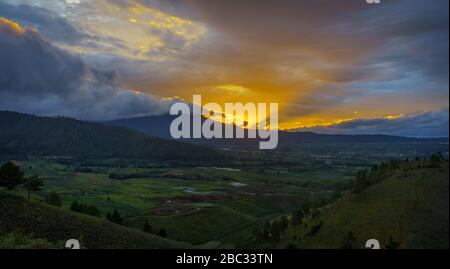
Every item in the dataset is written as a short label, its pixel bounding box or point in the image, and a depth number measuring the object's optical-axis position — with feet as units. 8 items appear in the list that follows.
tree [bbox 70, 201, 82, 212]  194.29
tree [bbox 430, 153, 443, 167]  279.53
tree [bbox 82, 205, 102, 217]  203.92
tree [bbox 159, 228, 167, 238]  216.29
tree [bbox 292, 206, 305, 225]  242.91
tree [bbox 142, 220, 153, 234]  206.00
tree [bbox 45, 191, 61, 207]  195.85
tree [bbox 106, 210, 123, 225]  203.84
